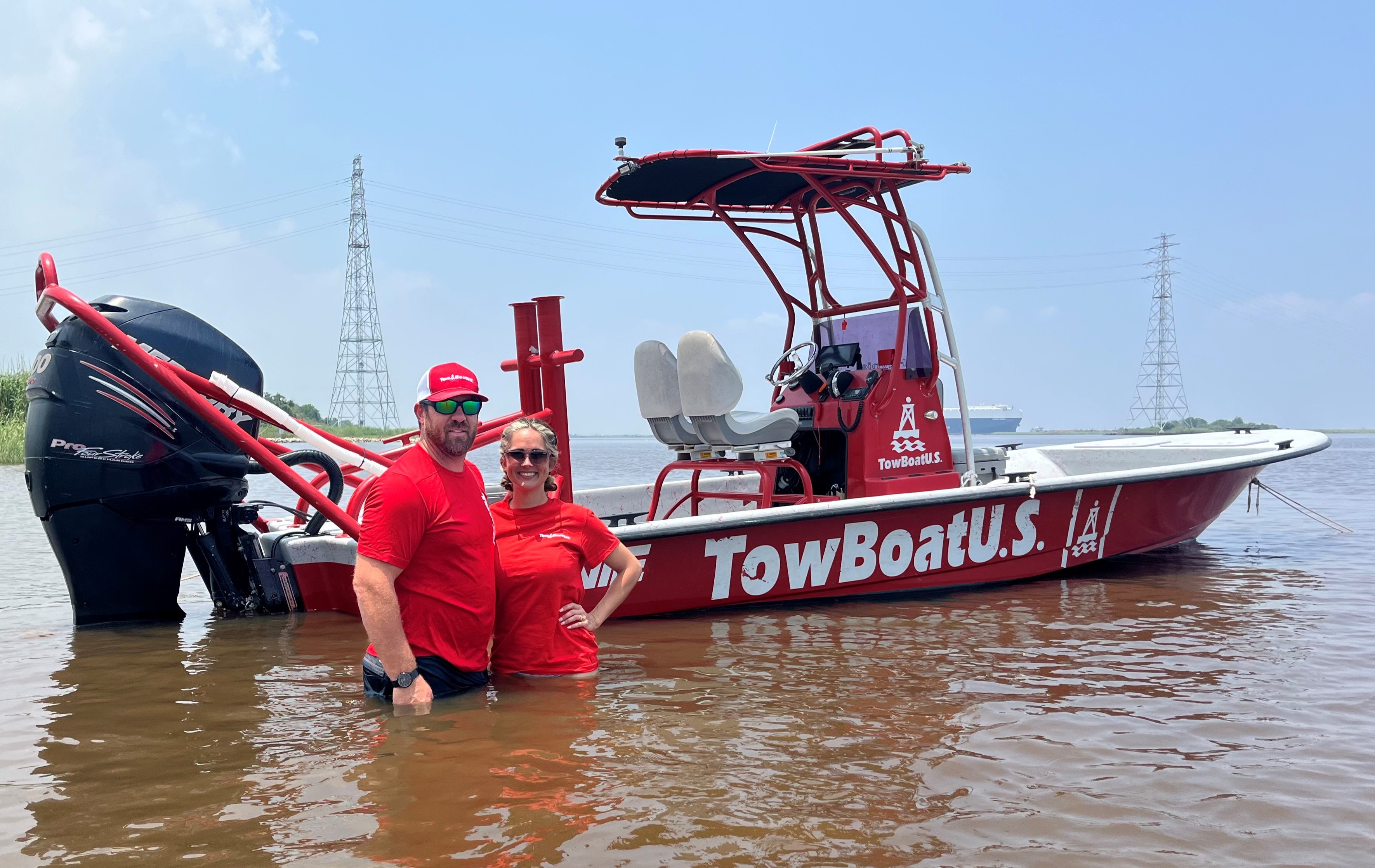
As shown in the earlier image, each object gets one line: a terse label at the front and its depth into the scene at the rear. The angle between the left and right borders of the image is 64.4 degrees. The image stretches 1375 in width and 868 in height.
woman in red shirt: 3.72
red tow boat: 5.49
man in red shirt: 3.21
